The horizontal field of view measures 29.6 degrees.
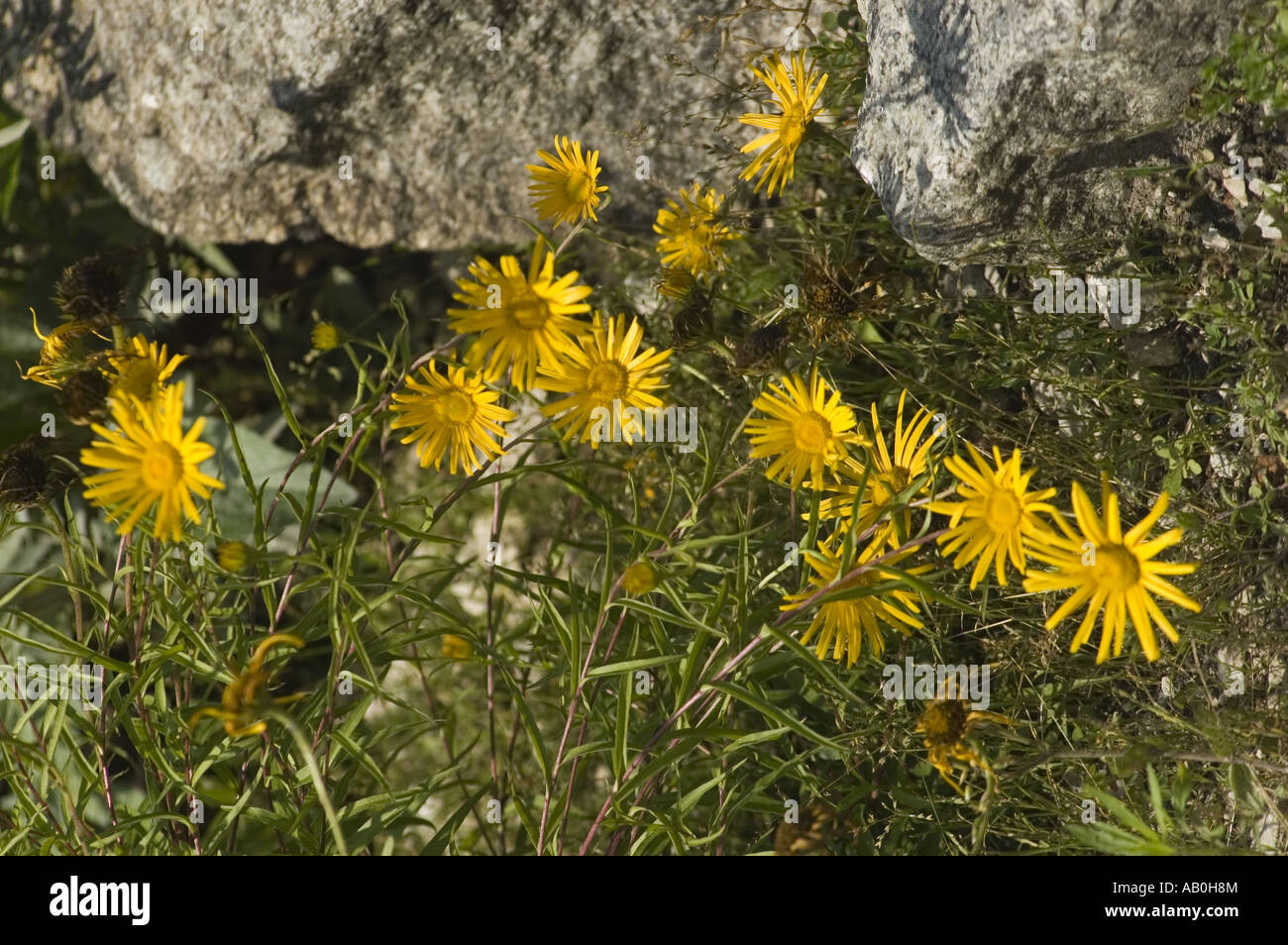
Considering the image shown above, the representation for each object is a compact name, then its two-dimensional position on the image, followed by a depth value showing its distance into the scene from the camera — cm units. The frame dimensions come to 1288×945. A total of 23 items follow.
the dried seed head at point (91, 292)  75
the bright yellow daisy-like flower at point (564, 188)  77
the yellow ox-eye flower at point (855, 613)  73
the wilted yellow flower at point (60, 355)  74
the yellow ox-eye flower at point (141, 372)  72
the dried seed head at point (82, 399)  72
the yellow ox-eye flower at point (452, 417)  75
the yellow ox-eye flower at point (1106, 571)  70
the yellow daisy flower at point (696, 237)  80
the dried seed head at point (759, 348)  75
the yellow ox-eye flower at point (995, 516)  71
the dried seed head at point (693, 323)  76
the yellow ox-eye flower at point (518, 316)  73
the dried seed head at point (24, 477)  72
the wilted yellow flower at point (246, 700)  68
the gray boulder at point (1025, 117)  73
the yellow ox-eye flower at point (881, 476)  74
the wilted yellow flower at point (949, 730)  71
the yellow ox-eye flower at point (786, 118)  77
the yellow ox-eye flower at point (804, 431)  75
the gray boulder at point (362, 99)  85
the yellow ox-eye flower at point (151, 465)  70
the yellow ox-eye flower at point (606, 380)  75
